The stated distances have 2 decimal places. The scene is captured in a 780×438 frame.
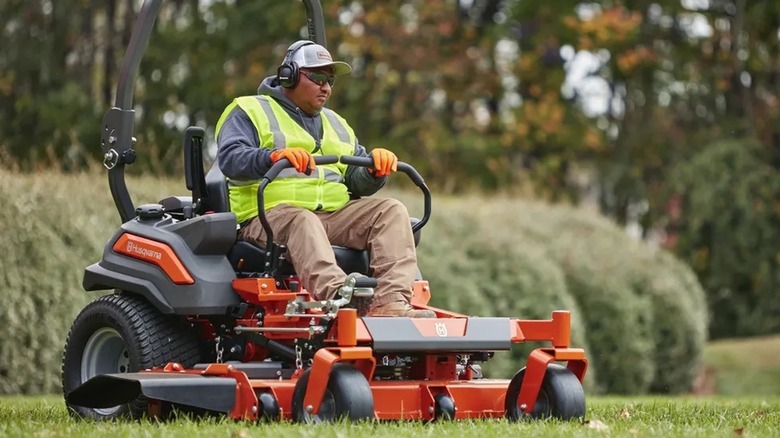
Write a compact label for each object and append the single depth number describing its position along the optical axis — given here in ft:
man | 46.52
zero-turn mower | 44.14
